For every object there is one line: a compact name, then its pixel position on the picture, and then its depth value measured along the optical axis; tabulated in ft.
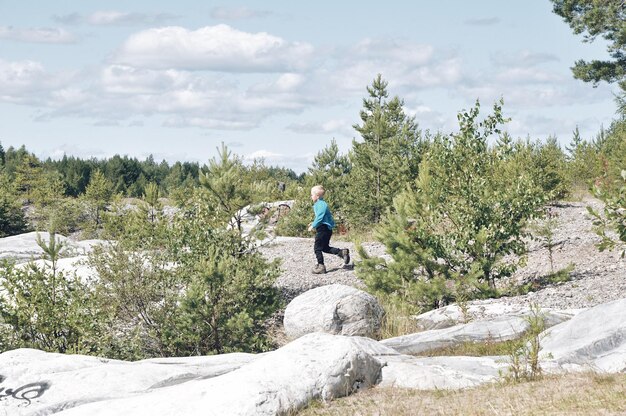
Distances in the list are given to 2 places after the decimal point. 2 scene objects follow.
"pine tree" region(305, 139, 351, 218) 110.63
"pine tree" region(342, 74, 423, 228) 102.68
